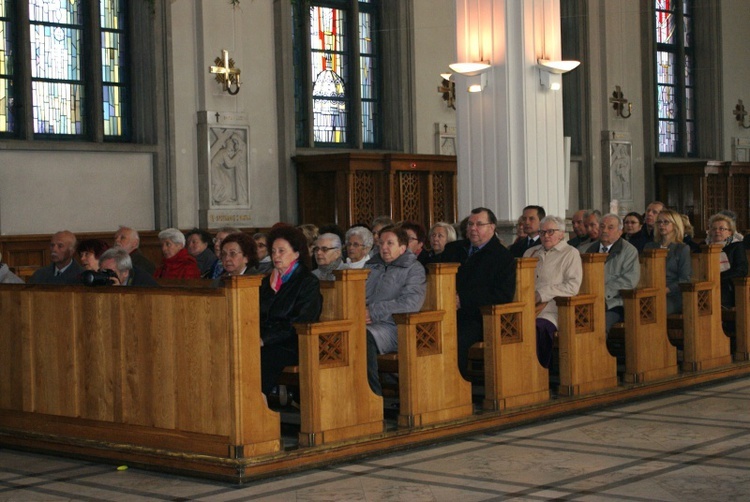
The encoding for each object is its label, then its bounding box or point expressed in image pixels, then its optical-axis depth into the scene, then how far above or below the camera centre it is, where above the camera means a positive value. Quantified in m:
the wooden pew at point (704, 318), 8.46 -0.63
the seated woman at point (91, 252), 7.40 -0.04
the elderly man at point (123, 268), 6.84 -0.13
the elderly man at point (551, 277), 7.56 -0.28
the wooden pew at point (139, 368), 5.68 -0.64
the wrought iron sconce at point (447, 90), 15.77 +2.00
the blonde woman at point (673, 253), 8.78 -0.16
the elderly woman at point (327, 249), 7.23 -0.05
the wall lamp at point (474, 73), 10.24 +1.46
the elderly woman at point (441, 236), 9.11 +0.02
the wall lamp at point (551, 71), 10.28 +1.46
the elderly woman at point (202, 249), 9.78 -0.04
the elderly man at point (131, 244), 9.03 +0.01
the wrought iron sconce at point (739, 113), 19.88 +2.01
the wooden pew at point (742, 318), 8.97 -0.67
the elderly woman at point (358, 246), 7.67 -0.04
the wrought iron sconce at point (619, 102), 17.89 +2.02
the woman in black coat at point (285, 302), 6.29 -0.33
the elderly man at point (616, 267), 8.17 -0.23
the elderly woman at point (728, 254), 9.17 -0.18
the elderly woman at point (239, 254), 6.94 -0.07
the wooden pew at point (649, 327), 7.91 -0.64
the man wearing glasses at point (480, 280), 7.12 -0.27
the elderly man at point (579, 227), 9.80 +0.07
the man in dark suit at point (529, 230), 9.00 +0.05
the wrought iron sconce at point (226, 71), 13.53 +1.99
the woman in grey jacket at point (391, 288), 6.88 -0.29
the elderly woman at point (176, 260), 9.14 -0.12
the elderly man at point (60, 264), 7.58 -0.11
